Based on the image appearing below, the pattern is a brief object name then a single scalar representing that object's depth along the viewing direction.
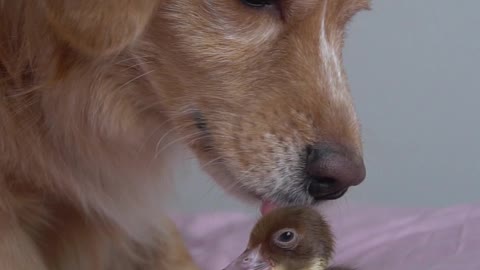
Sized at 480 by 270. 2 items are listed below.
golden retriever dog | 0.62
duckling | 0.68
